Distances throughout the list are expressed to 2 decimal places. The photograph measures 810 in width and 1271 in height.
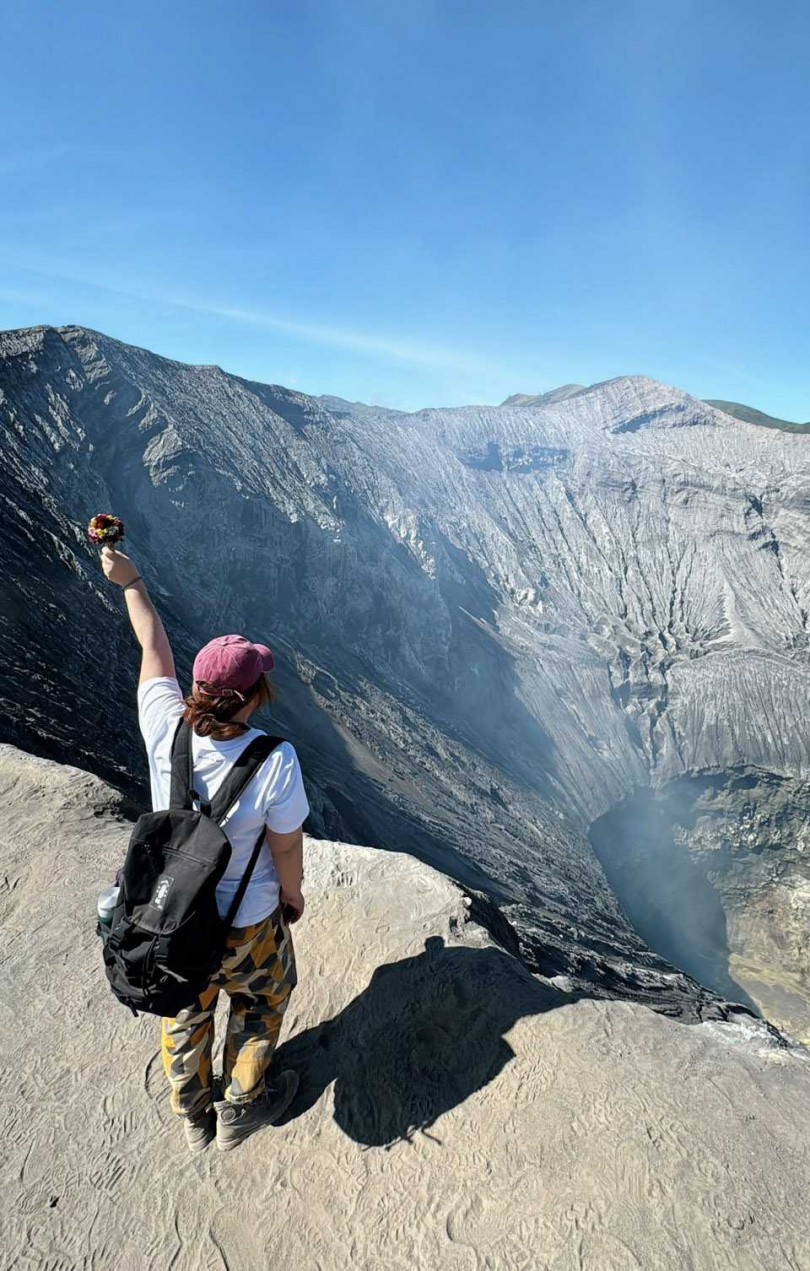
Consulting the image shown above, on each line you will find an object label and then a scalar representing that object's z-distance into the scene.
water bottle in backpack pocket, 2.87
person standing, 2.70
